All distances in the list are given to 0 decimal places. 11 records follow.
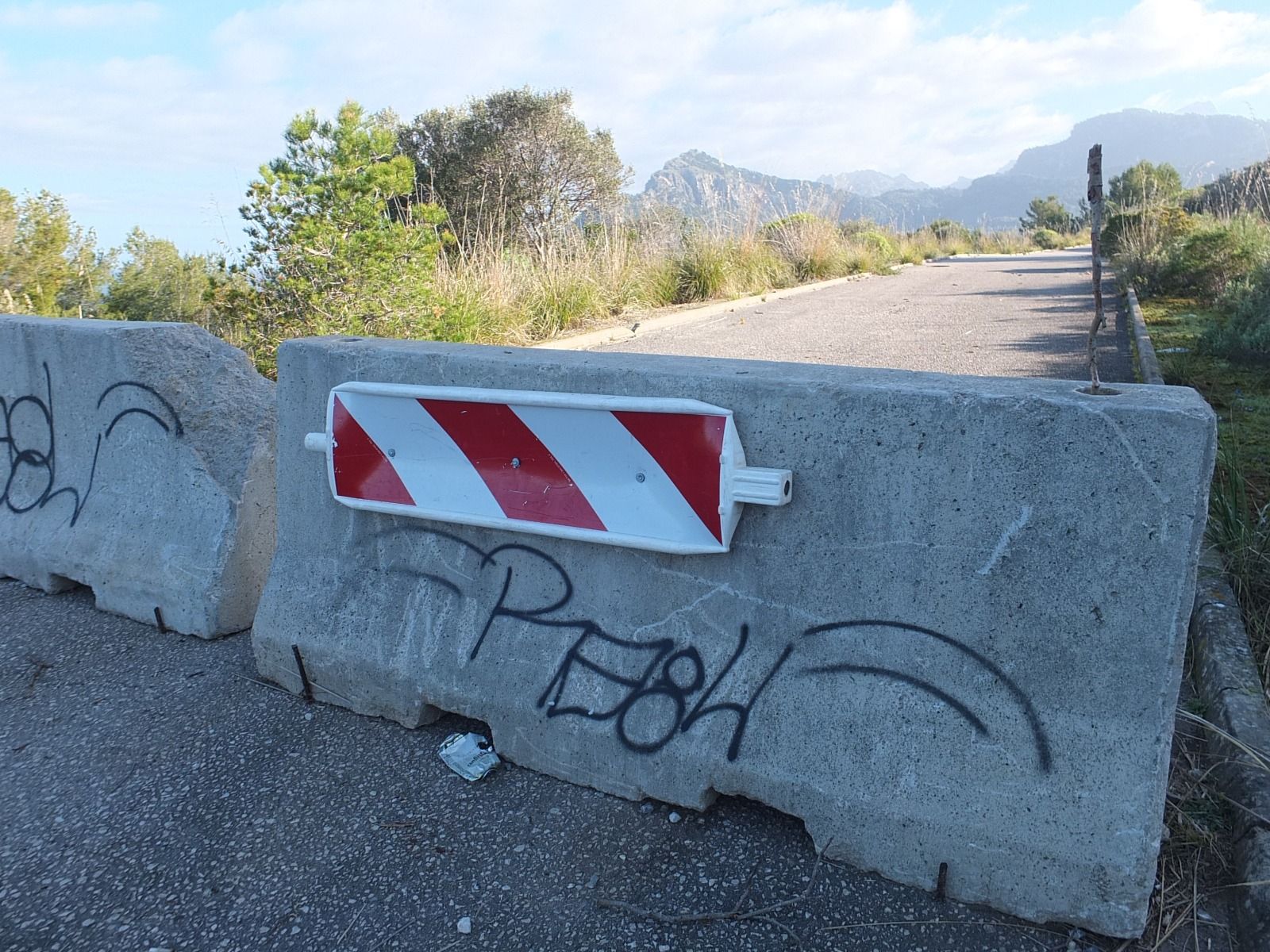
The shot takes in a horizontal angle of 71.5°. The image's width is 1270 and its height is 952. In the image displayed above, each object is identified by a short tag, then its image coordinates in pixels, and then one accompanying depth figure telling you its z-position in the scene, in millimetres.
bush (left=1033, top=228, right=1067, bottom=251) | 41991
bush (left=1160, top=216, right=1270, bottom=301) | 10680
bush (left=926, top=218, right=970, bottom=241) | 39625
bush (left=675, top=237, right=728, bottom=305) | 14211
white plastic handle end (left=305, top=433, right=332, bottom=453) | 3111
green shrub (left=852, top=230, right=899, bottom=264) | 23734
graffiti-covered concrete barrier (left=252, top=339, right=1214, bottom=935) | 2043
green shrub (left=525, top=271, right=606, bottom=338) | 10328
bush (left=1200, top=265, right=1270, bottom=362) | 6797
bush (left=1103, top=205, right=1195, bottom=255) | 15438
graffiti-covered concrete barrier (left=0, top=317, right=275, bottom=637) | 3797
